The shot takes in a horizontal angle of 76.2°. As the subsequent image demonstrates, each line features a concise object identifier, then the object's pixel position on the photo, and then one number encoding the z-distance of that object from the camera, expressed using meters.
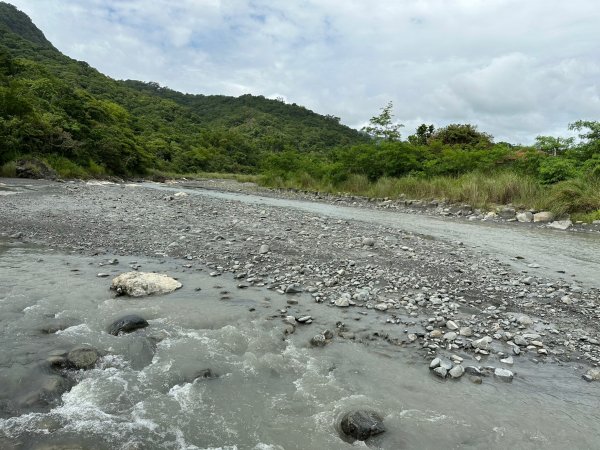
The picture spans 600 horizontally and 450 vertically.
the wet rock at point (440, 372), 4.65
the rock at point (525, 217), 17.58
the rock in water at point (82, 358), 4.51
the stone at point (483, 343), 5.28
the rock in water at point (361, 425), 3.63
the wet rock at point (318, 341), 5.39
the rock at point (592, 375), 4.66
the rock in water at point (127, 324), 5.42
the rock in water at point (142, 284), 6.88
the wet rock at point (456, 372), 4.68
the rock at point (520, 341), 5.43
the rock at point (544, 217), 17.25
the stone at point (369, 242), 10.81
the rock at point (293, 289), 7.28
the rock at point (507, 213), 18.28
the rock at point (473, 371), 4.72
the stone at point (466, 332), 5.61
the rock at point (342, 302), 6.67
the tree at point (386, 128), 42.88
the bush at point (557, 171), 19.38
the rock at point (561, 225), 16.11
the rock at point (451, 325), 5.78
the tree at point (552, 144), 22.55
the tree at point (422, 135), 42.13
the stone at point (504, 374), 4.63
